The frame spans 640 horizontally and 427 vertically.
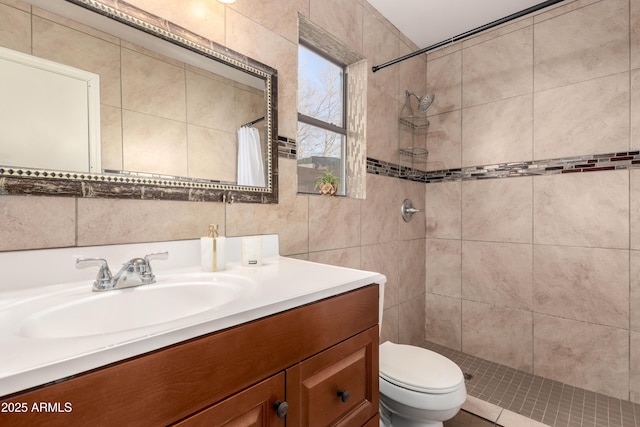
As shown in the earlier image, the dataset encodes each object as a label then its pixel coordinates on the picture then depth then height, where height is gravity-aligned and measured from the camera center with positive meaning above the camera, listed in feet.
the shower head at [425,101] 7.45 +2.75
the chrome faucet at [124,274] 2.64 -0.58
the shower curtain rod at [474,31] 4.66 +3.18
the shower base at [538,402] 5.42 -3.80
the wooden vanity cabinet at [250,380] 1.47 -1.08
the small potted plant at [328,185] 5.82 +0.51
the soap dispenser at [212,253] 3.42 -0.47
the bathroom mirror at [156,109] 2.84 +1.27
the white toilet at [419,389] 4.19 -2.56
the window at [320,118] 6.06 +2.01
